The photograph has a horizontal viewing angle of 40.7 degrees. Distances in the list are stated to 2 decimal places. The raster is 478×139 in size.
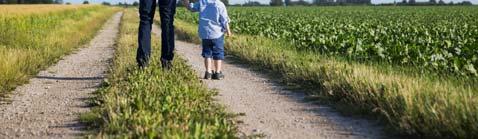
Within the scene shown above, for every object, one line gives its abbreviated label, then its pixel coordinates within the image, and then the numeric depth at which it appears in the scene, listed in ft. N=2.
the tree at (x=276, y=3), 472.03
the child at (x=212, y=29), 31.89
